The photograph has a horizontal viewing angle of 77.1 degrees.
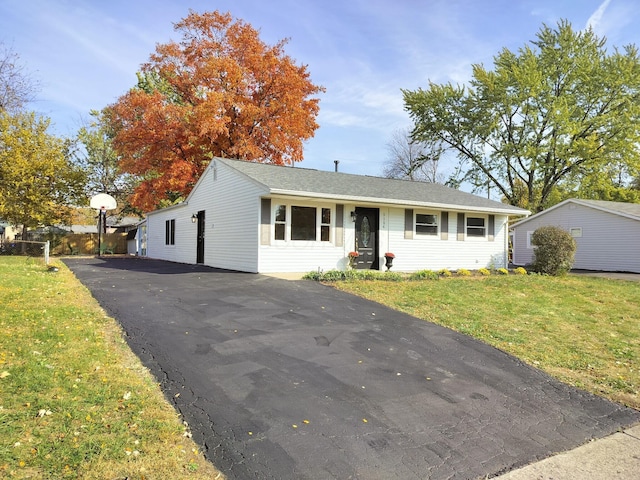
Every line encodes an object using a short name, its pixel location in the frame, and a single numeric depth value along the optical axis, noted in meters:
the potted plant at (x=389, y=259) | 13.65
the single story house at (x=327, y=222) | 12.12
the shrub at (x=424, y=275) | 12.00
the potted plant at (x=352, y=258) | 13.03
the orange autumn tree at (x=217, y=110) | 21.20
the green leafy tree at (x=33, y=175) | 20.28
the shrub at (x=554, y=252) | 14.21
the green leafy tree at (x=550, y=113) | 27.17
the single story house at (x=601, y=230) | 19.59
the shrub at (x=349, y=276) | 10.87
